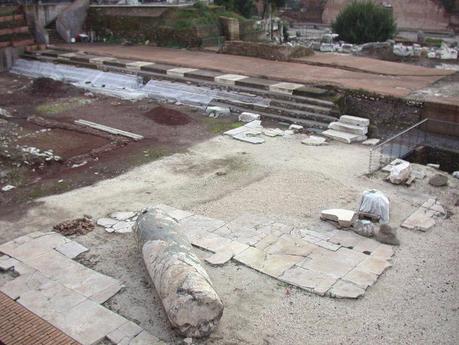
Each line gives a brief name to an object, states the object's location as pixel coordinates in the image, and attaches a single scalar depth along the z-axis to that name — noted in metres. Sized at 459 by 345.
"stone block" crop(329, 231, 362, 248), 7.62
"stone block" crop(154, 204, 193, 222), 8.47
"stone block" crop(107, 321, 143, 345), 5.66
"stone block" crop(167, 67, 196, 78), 16.25
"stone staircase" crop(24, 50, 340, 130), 13.24
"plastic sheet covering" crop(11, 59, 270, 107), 15.06
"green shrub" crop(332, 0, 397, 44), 25.73
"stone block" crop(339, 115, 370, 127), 12.36
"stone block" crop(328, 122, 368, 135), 12.29
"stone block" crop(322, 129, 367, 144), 12.03
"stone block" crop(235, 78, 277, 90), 14.60
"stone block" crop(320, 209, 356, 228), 8.04
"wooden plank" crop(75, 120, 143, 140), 12.53
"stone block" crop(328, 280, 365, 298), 6.39
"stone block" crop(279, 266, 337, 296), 6.54
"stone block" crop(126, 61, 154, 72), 17.34
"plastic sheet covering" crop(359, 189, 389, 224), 8.13
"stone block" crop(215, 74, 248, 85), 15.20
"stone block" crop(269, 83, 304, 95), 14.11
